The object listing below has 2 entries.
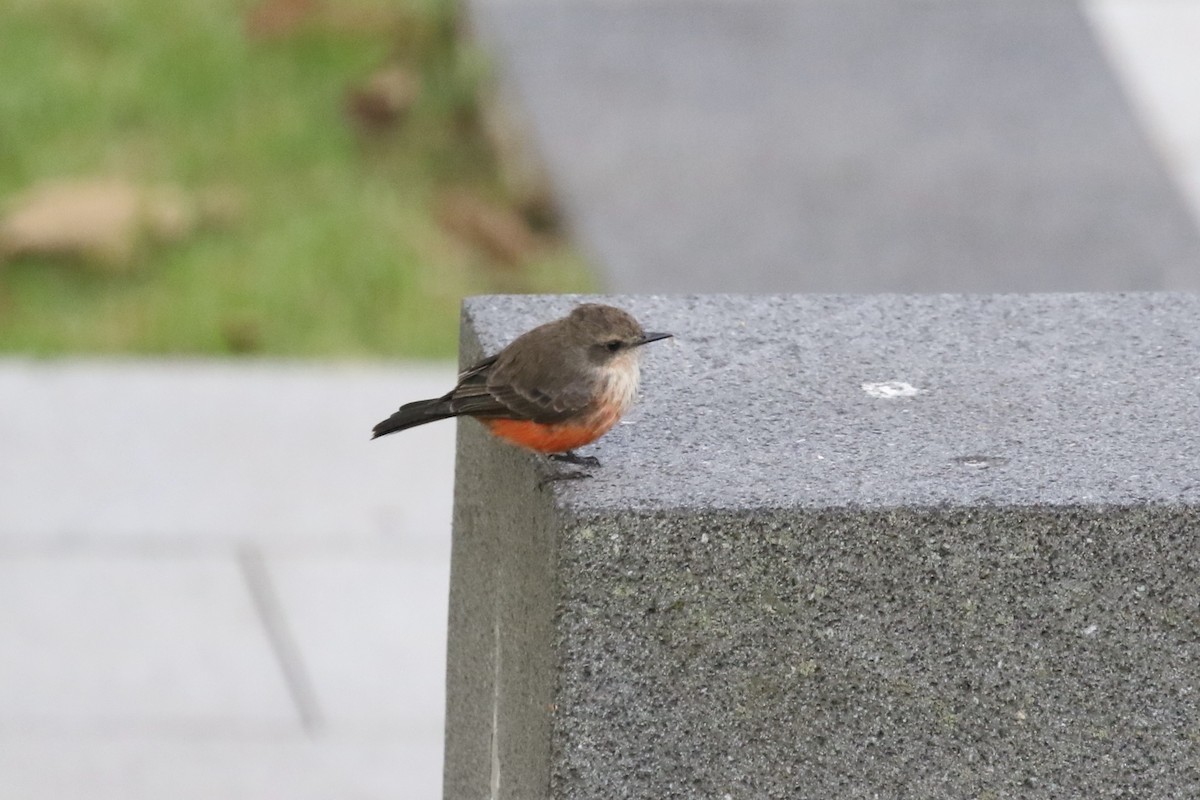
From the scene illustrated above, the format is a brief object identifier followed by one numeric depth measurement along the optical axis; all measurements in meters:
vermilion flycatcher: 6.93
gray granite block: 6.48
